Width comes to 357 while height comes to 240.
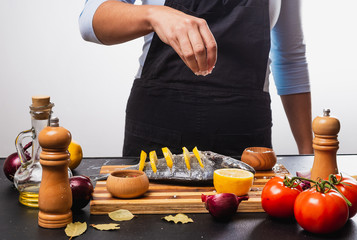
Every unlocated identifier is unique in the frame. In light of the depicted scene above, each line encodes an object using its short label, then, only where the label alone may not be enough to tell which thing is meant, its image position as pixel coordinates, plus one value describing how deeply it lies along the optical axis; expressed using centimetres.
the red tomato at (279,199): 110
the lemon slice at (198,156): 139
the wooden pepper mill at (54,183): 105
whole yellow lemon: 151
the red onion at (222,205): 108
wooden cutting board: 116
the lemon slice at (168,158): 138
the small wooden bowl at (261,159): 149
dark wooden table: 102
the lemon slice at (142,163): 139
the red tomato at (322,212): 102
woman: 174
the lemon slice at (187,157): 137
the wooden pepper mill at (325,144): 124
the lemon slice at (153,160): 137
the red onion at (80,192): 115
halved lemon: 123
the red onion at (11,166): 138
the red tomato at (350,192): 111
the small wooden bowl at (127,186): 119
